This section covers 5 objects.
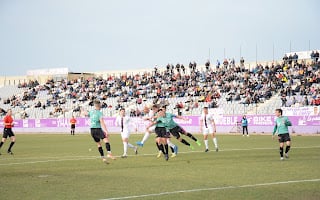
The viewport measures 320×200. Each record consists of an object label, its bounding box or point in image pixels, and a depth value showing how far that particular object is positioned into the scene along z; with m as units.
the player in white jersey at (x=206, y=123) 25.11
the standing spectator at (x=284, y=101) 45.31
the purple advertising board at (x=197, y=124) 42.25
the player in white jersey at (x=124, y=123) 22.81
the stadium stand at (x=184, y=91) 48.92
